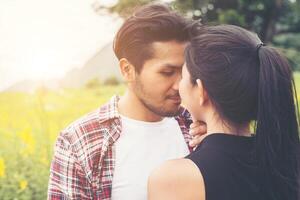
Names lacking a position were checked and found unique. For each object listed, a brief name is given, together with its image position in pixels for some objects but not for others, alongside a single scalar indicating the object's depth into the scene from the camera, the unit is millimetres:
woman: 1457
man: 2035
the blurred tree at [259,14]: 9828
